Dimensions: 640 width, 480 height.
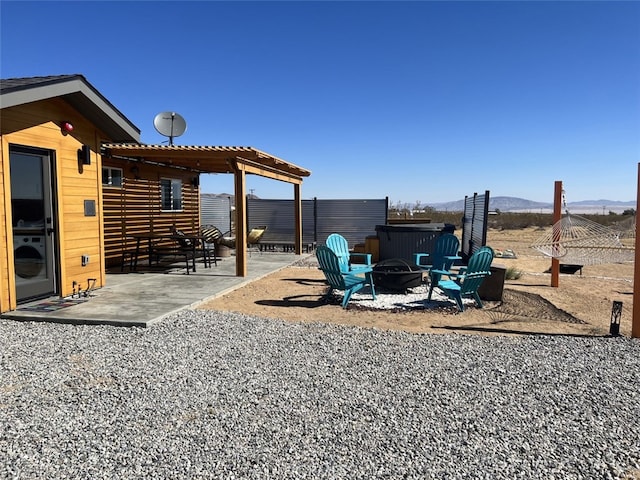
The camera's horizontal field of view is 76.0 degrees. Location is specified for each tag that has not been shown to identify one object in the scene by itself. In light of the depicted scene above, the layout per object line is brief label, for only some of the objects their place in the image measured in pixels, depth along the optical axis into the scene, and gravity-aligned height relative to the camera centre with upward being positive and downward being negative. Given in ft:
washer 17.21 -1.67
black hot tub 29.17 -1.42
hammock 23.42 -1.67
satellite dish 31.22 +7.18
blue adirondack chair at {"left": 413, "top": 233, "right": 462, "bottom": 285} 22.45 -1.81
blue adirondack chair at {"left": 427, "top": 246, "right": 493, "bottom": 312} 18.70 -2.63
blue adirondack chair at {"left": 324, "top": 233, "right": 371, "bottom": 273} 21.29 -1.90
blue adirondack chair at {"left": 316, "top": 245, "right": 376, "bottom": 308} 19.33 -2.75
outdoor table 27.13 -1.87
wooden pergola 24.07 +3.81
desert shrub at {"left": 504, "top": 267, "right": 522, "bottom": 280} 27.99 -3.79
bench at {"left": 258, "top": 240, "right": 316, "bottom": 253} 43.98 -3.11
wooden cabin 16.12 +1.84
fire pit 22.41 -3.08
